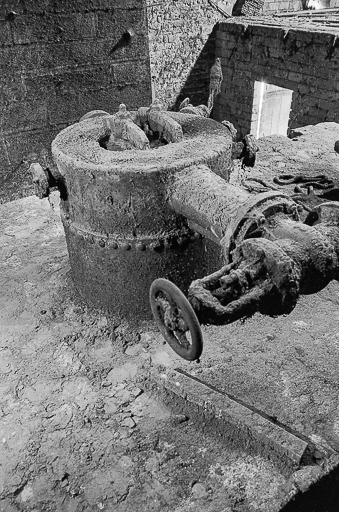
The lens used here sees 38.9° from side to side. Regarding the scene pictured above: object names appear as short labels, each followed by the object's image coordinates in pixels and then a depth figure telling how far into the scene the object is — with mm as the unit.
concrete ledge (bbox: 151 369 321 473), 2129
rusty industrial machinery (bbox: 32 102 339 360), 1764
